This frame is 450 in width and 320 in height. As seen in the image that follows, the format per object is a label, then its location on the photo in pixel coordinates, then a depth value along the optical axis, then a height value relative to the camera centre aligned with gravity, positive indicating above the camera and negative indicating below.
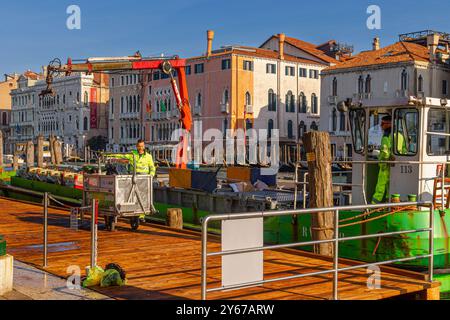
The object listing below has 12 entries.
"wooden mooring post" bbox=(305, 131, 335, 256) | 11.41 -0.61
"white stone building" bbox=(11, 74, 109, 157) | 92.81 +6.72
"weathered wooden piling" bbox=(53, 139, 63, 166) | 41.42 +0.06
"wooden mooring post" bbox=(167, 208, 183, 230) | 15.46 -1.70
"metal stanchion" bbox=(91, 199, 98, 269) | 8.57 -1.17
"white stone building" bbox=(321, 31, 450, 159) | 54.59 +7.20
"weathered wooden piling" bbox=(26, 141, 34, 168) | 42.22 -0.15
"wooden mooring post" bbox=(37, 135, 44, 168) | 42.44 +0.13
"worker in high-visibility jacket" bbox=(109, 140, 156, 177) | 13.90 -0.20
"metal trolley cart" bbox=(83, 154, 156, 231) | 13.31 -1.00
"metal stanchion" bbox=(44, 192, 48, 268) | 9.70 -1.21
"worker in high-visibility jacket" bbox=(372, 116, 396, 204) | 13.31 -0.29
